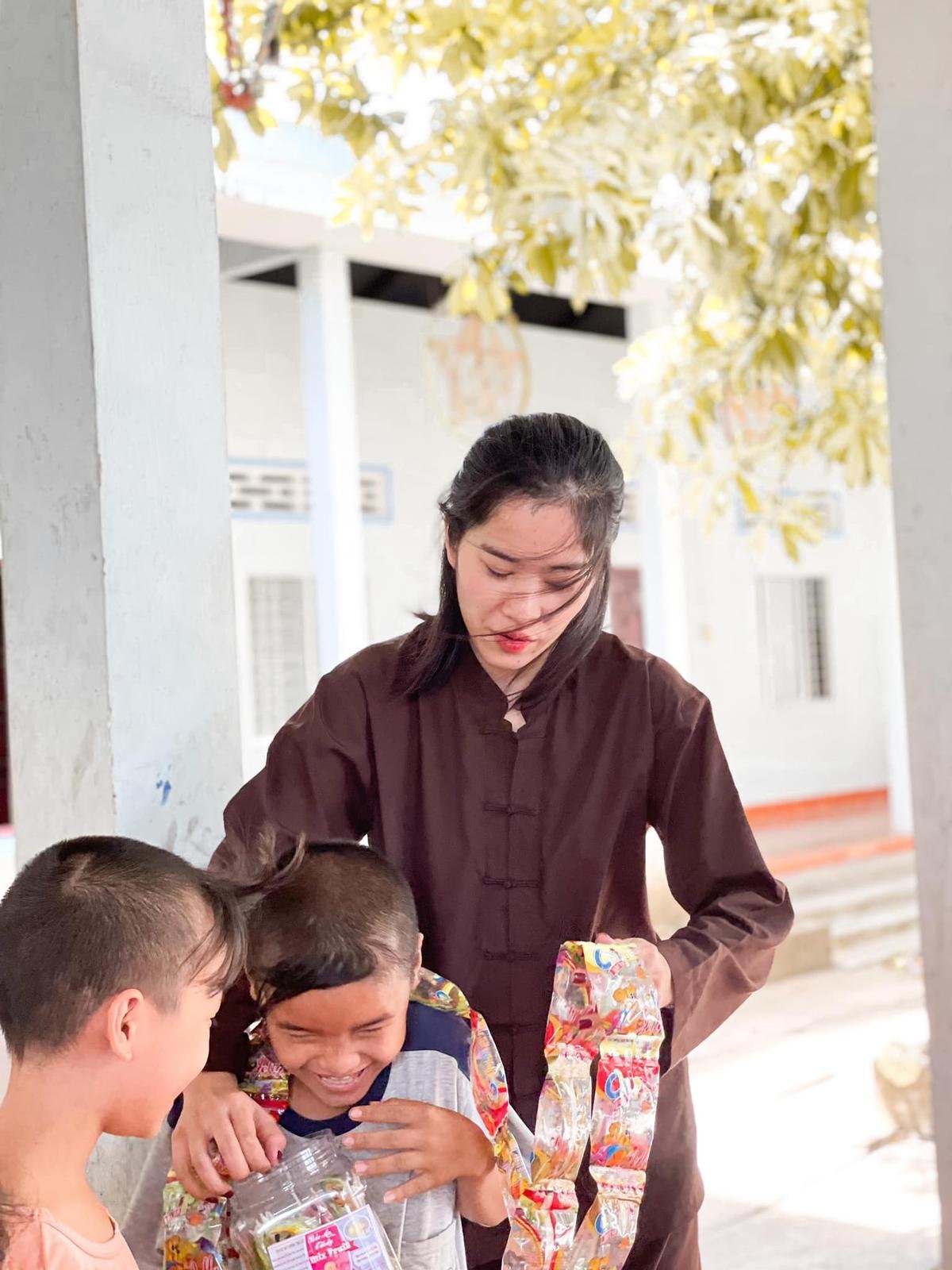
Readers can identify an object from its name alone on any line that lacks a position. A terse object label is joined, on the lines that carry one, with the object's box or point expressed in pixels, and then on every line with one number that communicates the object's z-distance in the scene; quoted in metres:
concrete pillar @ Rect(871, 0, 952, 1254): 2.54
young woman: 1.73
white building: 9.09
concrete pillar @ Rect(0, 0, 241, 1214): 1.94
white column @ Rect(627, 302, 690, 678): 10.43
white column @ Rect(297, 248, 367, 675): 8.70
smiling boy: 1.61
